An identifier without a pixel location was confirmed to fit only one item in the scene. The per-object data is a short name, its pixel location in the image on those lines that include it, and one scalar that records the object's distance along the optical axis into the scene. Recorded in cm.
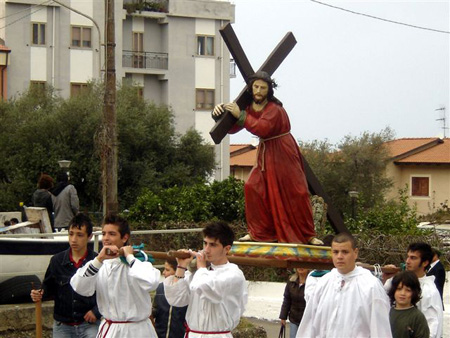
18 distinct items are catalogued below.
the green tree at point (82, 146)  3709
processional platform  1075
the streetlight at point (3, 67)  4391
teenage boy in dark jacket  823
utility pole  1883
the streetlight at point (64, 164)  2639
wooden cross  1113
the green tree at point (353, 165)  4725
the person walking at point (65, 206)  1579
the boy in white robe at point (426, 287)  818
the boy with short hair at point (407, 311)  785
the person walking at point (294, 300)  997
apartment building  4519
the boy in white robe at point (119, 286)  754
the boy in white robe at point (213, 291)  736
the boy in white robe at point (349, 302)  700
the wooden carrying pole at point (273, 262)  735
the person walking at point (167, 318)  903
